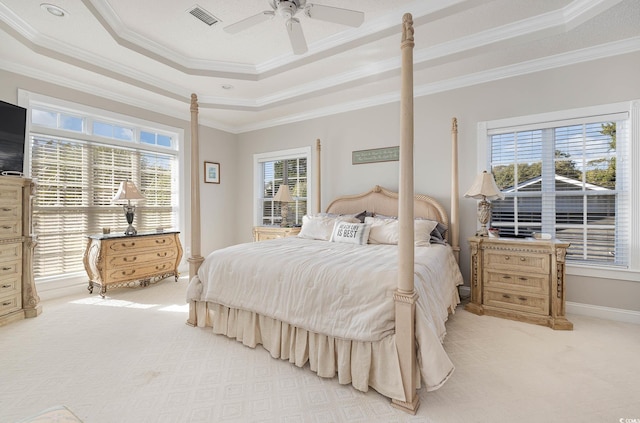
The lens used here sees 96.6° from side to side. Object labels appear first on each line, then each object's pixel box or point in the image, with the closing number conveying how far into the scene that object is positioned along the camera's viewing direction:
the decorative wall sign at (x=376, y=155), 4.14
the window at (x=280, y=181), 5.14
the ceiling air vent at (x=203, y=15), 2.71
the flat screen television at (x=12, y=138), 2.91
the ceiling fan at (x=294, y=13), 2.14
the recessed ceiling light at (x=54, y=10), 2.50
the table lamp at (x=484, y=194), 3.15
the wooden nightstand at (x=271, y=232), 4.62
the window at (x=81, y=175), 3.59
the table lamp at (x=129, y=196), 3.94
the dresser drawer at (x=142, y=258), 3.79
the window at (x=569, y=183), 2.98
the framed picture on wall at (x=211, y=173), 5.38
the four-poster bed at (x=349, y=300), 1.69
